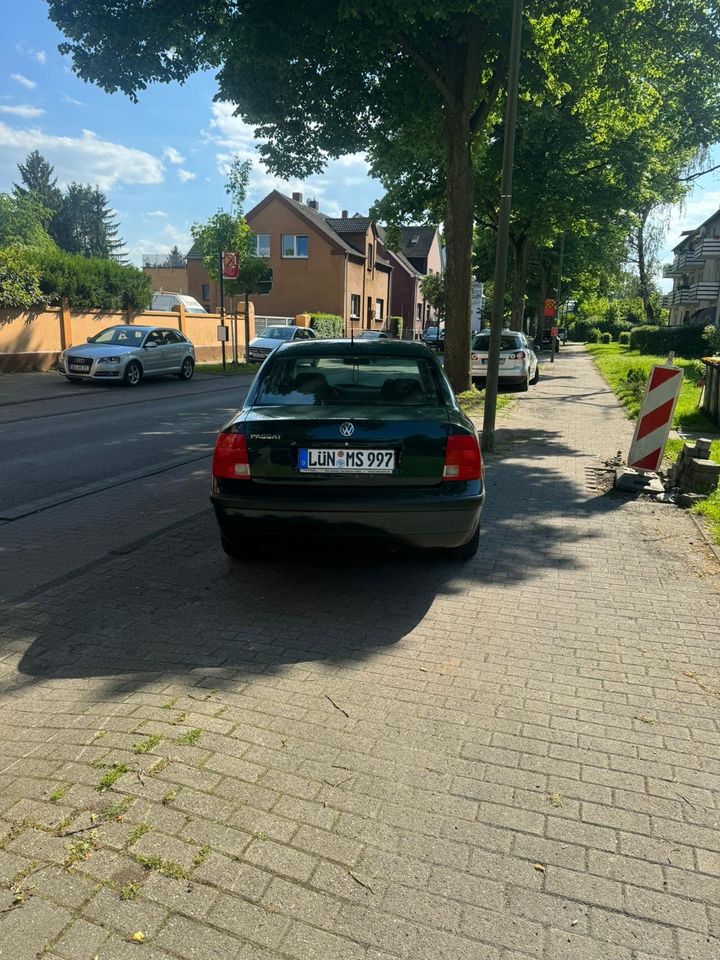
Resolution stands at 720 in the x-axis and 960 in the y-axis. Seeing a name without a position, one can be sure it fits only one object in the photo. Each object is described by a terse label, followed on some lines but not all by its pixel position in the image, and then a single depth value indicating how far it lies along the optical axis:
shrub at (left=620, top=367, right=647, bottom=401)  16.58
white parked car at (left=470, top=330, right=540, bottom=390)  19.97
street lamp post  9.21
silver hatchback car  17.98
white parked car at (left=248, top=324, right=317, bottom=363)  27.80
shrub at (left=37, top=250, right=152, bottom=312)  21.89
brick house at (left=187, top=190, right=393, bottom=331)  48.41
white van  35.56
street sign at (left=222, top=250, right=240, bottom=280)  21.92
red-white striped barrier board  7.57
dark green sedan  4.15
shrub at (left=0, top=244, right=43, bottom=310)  19.84
